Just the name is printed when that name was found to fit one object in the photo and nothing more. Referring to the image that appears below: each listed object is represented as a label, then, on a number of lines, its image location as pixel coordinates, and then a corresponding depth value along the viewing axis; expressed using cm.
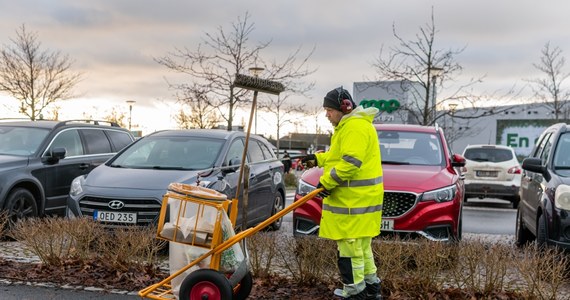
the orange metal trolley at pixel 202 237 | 471
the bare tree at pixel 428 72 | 2091
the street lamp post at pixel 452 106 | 2500
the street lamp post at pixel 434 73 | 2081
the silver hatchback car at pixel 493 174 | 1647
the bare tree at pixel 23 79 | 2591
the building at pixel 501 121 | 4094
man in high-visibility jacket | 500
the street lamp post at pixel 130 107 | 4106
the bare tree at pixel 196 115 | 1991
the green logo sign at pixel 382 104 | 4030
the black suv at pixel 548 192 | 669
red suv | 680
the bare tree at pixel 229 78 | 1919
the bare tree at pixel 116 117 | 5152
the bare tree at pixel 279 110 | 2481
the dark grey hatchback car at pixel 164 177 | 749
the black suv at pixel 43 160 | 878
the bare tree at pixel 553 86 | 2848
